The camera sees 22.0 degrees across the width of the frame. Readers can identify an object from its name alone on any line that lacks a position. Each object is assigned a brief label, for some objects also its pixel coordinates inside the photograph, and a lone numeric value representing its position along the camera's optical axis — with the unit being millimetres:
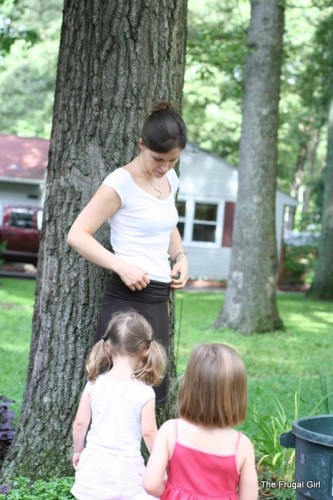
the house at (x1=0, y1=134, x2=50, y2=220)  28962
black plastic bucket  3301
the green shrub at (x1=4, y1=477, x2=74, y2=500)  4273
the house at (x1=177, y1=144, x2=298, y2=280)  27375
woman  3850
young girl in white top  3537
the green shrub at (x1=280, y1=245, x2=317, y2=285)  28078
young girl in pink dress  3074
